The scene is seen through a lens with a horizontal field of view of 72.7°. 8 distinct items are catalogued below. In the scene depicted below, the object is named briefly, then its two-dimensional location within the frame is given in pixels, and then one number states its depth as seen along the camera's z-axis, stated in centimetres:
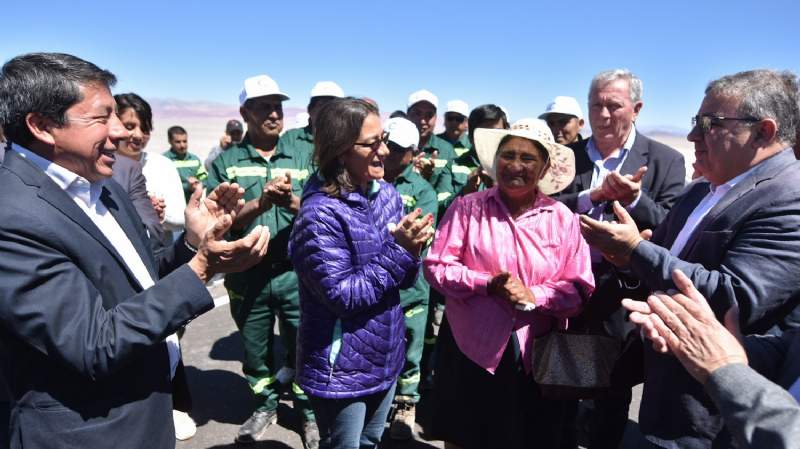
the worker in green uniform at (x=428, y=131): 582
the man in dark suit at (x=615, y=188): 290
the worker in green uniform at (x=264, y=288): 362
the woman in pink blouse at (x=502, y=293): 259
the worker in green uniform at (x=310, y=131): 394
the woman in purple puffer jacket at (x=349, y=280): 228
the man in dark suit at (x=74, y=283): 141
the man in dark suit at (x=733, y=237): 175
